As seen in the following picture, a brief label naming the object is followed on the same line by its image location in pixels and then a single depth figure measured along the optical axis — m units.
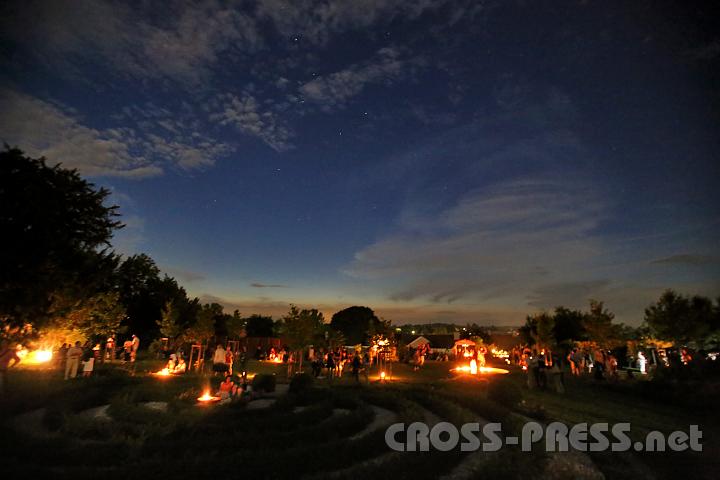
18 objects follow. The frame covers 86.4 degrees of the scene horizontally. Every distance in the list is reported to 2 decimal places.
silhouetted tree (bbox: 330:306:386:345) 119.92
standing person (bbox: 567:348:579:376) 31.06
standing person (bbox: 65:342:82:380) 21.81
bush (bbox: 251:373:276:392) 20.42
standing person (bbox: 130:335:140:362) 28.66
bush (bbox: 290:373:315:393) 19.61
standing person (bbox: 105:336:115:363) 34.30
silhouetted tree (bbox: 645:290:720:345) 34.59
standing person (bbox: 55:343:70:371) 25.59
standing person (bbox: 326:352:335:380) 26.71
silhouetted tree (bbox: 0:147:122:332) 18.38
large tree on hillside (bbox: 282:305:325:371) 28.41
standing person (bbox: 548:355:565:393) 22.06
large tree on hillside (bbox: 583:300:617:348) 36.88
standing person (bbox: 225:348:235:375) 26.25
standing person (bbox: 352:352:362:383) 25.58
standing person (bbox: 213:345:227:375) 21.56
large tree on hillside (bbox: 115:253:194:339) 56.75
